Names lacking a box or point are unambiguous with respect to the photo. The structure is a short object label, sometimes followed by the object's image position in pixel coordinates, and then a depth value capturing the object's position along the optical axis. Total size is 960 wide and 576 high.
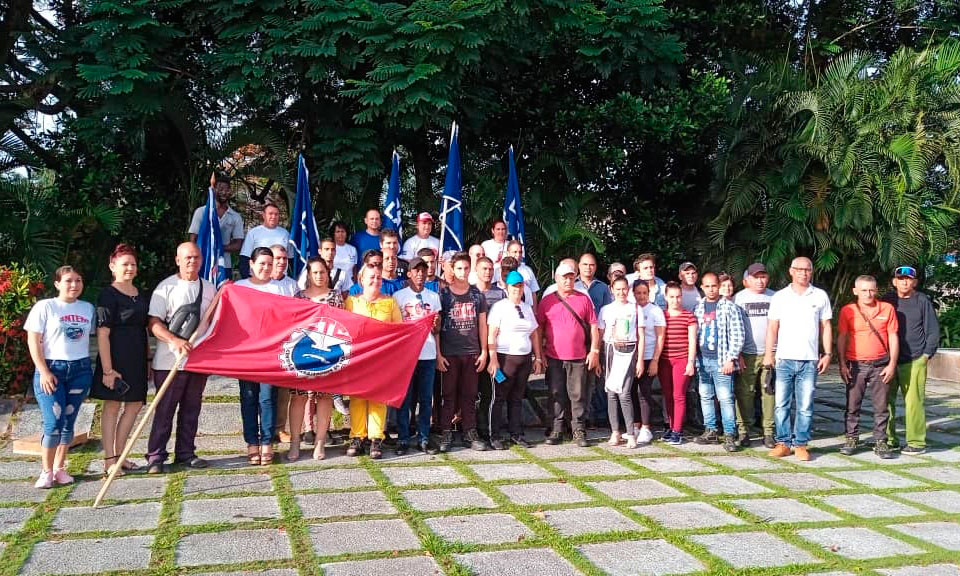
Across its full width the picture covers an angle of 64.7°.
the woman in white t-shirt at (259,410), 5.95
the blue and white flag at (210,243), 7.96
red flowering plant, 7.68
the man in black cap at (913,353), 6.84
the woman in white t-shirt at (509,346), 6.72
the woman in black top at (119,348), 5.54
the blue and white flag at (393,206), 9.05
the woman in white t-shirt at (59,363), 5.18
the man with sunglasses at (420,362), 6.50
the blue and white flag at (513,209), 9.40
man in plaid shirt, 6.88
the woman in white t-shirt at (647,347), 7.01
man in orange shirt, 6.79
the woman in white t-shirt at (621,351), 6.90
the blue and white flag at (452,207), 8.76
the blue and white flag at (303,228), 8.37
